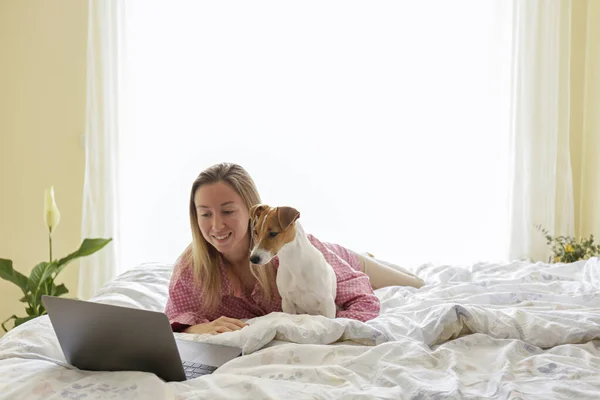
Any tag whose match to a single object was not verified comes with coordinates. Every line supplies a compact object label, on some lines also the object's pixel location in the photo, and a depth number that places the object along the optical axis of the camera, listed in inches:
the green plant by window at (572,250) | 126.4
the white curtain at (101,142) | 134.3
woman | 64.5
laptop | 43.5
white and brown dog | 61.4
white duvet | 43.3
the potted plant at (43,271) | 108.2
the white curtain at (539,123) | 139.0
